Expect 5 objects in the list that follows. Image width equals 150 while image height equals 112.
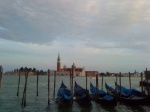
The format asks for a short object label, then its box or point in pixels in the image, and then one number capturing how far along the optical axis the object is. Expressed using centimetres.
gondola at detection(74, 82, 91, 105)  2336
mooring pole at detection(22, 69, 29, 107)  2344
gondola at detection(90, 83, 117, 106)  2217
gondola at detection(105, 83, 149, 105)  2259
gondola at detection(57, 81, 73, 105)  2303
